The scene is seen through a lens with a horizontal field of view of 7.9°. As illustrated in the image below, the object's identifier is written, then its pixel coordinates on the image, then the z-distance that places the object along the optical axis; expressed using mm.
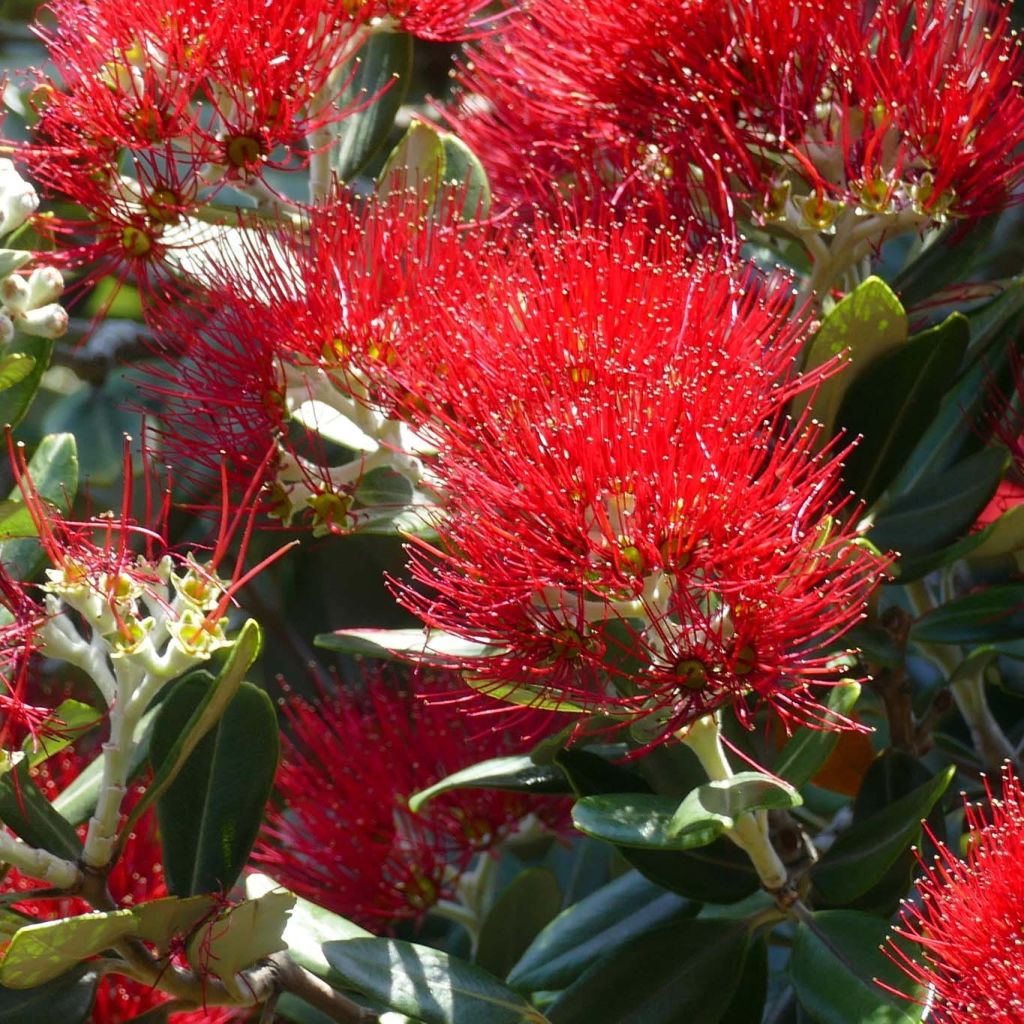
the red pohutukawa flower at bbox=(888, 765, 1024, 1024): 1386
